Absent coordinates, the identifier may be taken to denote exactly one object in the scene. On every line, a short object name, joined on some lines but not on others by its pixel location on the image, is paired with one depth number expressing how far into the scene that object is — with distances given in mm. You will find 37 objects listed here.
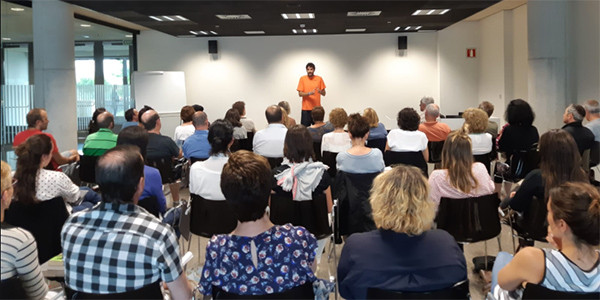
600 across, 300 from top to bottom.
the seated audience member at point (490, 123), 7027
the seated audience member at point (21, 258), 2010
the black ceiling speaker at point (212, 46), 14273
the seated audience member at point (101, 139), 5734
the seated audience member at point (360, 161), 4133
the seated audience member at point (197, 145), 5668
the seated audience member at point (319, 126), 6879
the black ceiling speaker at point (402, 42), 14109
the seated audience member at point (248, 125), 7973
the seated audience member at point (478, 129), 5750
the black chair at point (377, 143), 6711
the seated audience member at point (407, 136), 5602
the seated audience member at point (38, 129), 5484
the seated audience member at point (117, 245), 1956
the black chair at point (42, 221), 3106
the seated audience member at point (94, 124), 7055
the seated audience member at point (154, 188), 3600
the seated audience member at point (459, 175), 3719
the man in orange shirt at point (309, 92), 12141
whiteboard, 13039
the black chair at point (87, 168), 5770
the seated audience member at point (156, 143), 5680
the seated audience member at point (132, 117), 7523
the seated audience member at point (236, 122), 7182
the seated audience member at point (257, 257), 1992
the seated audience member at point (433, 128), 6980
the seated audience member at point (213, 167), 3928
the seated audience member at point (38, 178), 3174
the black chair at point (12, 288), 2020
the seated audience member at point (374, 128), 6555
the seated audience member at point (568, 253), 1893
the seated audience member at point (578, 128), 5562
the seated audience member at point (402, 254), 2070
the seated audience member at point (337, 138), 6082
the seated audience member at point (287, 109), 8262
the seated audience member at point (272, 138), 6137
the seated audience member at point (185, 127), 7102
